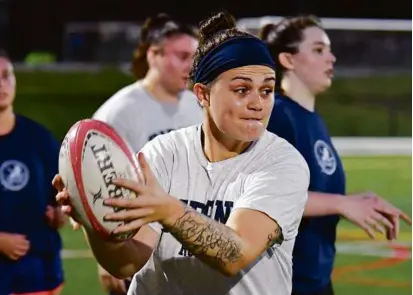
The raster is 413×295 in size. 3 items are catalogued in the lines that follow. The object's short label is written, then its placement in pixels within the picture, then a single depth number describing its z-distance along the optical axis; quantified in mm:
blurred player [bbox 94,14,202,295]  10373
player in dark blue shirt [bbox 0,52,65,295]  9523
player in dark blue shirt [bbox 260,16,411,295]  7765
